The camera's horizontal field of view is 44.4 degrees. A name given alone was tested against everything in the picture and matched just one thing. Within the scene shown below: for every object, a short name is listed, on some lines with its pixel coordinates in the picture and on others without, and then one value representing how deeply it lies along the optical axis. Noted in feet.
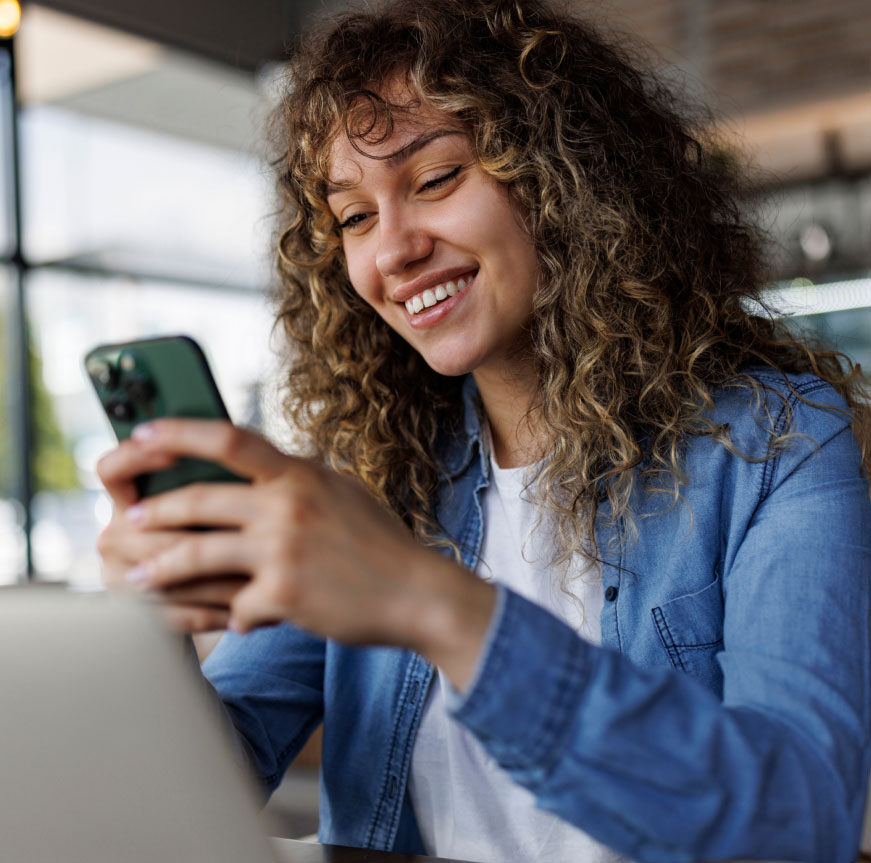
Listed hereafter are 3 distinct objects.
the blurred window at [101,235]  14.89
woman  3.56
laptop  1.95
